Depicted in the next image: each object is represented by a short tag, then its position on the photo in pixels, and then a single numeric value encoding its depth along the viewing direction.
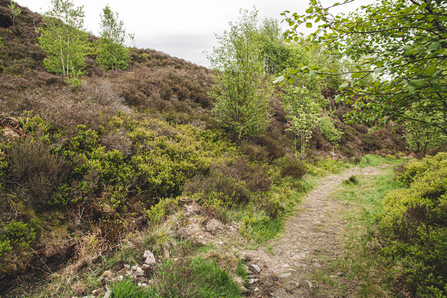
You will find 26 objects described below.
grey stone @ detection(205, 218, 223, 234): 4.44
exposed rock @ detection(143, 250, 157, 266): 3.21
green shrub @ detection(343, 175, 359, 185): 10.16
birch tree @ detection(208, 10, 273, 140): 10.12
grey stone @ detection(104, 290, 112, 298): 2.39
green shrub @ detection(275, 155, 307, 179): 9.88
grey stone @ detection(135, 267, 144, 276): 2.93
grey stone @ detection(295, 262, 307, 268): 3.91
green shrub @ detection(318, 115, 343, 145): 18.47
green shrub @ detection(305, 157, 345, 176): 11.91
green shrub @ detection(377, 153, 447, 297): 2.83
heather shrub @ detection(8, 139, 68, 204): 3.47
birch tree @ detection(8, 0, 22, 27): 18.91
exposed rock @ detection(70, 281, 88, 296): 2.51
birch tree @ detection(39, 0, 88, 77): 13.82
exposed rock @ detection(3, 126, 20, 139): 4.05
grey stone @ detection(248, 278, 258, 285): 3.30
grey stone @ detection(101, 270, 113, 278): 2.80
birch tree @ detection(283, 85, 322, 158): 12.53
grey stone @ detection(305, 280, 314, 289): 3.31
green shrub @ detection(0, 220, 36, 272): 2.55
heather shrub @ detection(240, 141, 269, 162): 9.87
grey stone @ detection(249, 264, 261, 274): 3.58
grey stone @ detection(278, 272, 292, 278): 3.54
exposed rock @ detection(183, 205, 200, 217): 4.75
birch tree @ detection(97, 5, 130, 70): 18.34
